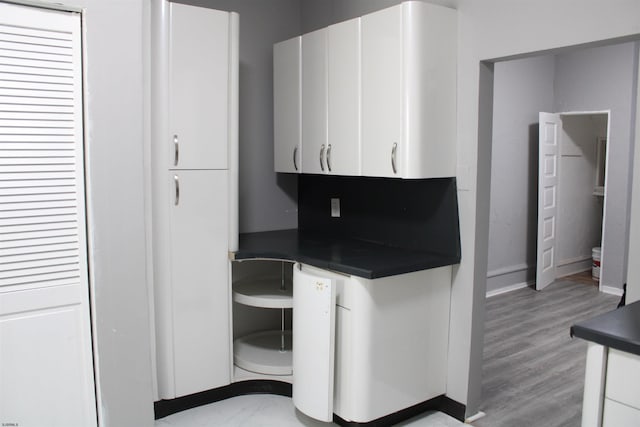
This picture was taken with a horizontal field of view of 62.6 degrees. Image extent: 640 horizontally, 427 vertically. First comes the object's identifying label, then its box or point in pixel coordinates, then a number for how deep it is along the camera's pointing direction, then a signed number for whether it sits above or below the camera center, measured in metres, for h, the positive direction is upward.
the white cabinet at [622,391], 1.37 -0.58
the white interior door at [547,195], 5.30 -0.24
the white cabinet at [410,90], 2.50 +0.39
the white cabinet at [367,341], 2.49 -0.84
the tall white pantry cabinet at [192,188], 2.67 -0.11
